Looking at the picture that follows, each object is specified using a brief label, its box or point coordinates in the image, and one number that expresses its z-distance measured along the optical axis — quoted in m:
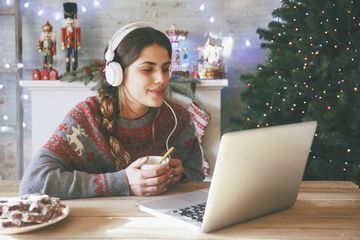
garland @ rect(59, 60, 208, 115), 3.17
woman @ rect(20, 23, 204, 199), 1.33
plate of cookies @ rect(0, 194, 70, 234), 0.99
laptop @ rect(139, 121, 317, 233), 0.97
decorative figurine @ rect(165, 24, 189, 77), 3.32
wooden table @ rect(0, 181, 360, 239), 0.99
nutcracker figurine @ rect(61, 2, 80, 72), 3.29
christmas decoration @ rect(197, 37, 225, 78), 3.33
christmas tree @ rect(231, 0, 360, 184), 2.54
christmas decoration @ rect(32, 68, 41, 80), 3.27
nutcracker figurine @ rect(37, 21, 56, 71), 3.33
